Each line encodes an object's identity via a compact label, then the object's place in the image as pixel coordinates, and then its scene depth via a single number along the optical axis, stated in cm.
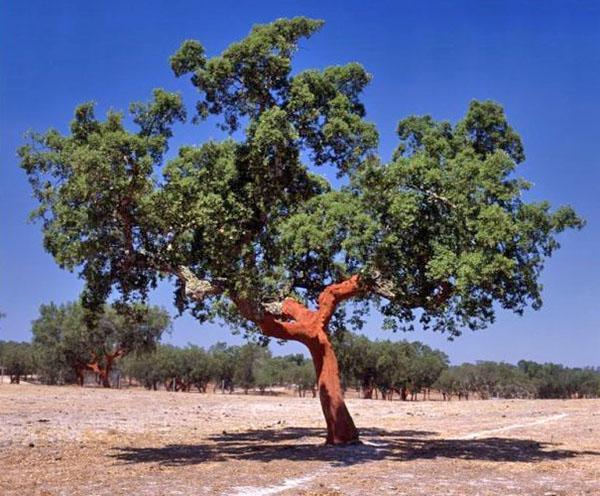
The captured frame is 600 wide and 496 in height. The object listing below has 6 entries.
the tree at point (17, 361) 9362
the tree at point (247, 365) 10250
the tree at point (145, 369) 9411
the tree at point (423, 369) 8675
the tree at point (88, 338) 6831
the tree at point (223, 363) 9781
